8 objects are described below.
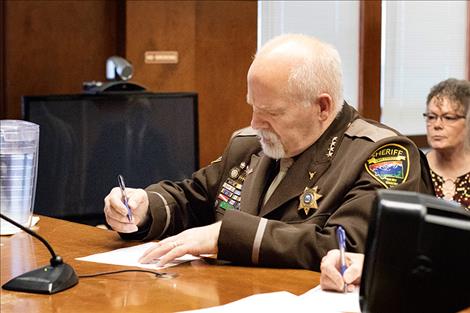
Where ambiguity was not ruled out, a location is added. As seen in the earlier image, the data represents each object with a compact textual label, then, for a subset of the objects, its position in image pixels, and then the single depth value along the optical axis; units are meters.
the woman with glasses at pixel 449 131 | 4.00
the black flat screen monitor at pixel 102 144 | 3.98
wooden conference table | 2.17
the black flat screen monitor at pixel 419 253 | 1.59
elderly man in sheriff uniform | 2.47
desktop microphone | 2.24
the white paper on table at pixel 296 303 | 2.12
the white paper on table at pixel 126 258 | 2.45
